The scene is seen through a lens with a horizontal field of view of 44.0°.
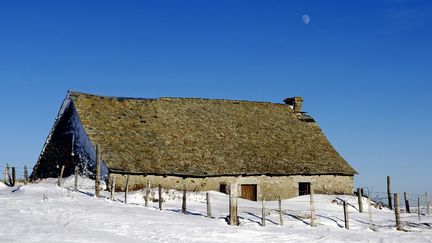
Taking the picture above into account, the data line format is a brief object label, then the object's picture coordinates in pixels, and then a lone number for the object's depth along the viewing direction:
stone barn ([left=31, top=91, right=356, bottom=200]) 30.81
